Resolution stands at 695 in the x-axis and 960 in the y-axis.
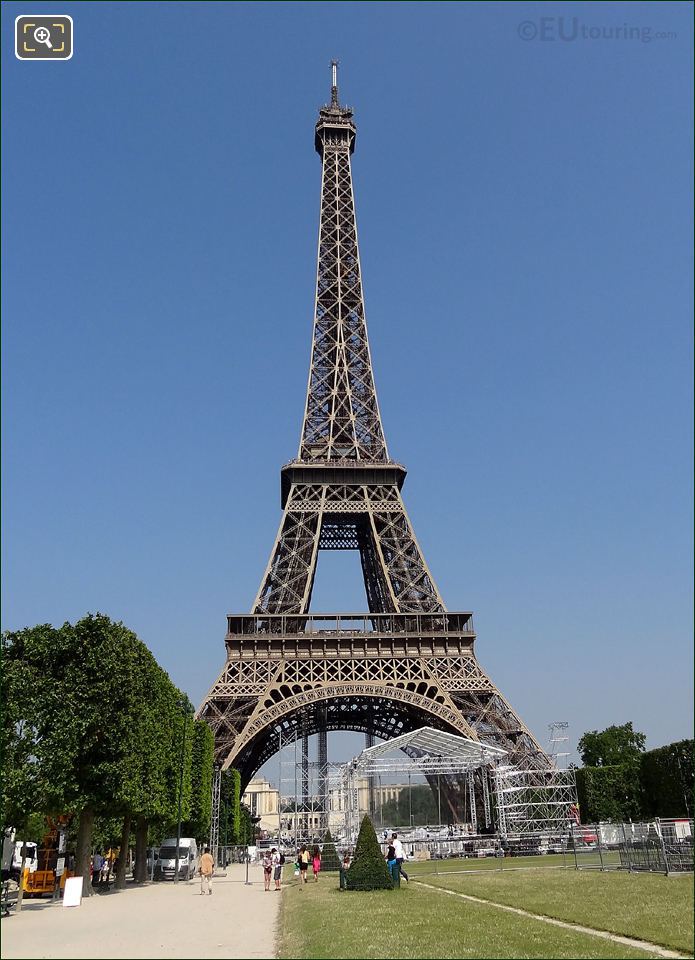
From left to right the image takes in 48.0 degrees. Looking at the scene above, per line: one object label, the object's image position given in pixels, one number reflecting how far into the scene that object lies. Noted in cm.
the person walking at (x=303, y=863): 2998
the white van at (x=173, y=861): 3759
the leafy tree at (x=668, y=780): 4834
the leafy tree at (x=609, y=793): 5650
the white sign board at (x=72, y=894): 2220
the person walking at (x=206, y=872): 2681
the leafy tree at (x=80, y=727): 2414
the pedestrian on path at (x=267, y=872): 2945
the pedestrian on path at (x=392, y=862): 2489
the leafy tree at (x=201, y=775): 4041
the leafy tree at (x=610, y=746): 7844
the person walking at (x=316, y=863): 3256
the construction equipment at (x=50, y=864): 2981
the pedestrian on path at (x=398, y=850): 2569
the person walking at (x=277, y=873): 2920
